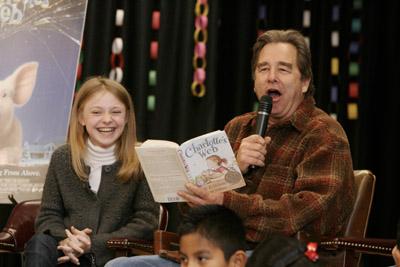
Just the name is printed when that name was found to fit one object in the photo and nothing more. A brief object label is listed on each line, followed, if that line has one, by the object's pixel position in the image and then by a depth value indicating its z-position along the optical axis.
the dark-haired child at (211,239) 4.41
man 5.18
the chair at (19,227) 7.27
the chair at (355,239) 4.98
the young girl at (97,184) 6.18
